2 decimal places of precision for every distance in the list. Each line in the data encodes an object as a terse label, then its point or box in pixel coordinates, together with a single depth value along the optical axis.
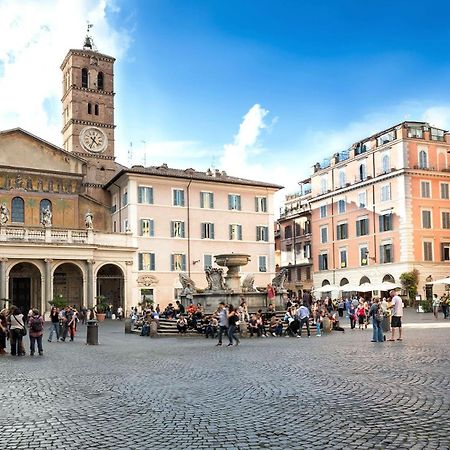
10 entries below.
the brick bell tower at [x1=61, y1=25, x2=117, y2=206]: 64.62
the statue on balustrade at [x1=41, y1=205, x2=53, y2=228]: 44.73
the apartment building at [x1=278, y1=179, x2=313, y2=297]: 69.88
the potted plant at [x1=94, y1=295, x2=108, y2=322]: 43.84
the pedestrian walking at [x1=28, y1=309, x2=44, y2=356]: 18.69
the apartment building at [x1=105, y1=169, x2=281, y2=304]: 51.03
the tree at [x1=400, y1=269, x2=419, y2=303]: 52.25
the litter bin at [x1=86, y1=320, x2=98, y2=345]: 22.62
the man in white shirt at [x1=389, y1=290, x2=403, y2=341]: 20.19
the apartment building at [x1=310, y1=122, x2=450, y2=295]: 54.16
